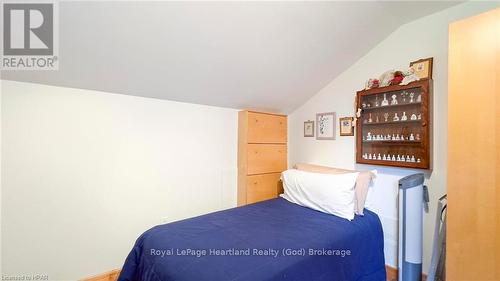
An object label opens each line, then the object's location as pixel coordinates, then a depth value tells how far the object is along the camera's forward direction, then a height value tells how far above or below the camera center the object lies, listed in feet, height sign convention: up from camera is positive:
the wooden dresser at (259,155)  9.03 -0.66
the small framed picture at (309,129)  9.43 +0.49
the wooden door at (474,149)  3.78 -0.16
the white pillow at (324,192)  6.47 -1.65
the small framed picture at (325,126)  8.63 +0.58
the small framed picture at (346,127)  7.98 +0.50
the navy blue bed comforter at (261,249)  4.05 -2.32
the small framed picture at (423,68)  6.11 +2.06
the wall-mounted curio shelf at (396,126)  6.07 +0.45
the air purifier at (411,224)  5.82 -2.26
